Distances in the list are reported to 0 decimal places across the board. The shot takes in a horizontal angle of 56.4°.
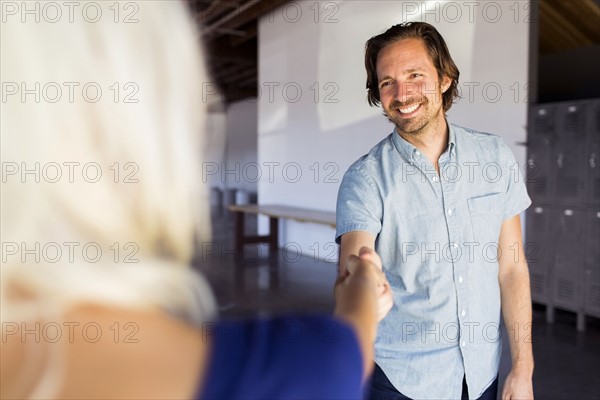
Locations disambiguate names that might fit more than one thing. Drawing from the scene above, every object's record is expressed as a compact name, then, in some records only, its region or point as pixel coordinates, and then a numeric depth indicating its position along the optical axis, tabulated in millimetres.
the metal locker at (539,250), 5031
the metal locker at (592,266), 4660
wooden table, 7336
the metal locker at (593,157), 4652
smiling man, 1543
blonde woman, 470
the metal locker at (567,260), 4801
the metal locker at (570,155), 4766
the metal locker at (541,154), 4988
